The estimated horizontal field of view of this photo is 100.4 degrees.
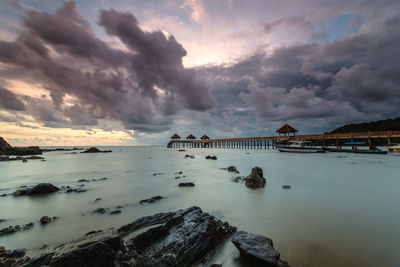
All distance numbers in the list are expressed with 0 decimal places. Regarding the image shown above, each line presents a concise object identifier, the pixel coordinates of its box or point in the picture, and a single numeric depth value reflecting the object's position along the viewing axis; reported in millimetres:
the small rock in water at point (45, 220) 5264
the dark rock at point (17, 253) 3570
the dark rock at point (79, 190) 9002
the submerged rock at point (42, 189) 8383
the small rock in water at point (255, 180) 9289
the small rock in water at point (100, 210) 6152
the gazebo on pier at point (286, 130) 43884
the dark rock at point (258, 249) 2980
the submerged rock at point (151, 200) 7273
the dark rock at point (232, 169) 14906
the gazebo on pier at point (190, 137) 90200
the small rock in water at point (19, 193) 8461
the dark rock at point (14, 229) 4612
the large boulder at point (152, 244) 2504
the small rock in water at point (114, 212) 6043
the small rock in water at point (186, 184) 10067
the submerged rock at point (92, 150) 58384
